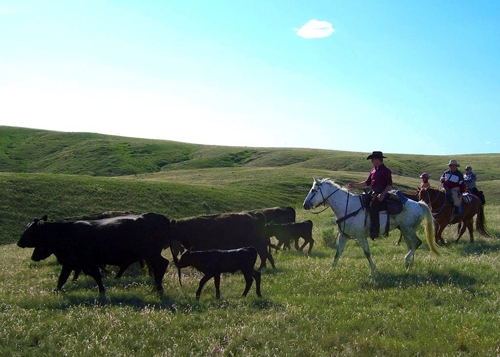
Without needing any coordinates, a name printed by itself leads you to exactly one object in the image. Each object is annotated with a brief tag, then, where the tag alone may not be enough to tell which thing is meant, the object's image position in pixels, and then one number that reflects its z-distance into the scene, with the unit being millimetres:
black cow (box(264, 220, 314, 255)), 19844
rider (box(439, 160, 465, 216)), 20250
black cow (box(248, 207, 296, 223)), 23094
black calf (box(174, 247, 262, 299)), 11570
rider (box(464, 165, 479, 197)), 24031
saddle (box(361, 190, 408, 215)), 14750
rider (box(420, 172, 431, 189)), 21597
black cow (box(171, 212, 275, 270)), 16156
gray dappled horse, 14802
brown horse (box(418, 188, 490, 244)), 20234
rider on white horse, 14523
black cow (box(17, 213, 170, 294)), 11875
